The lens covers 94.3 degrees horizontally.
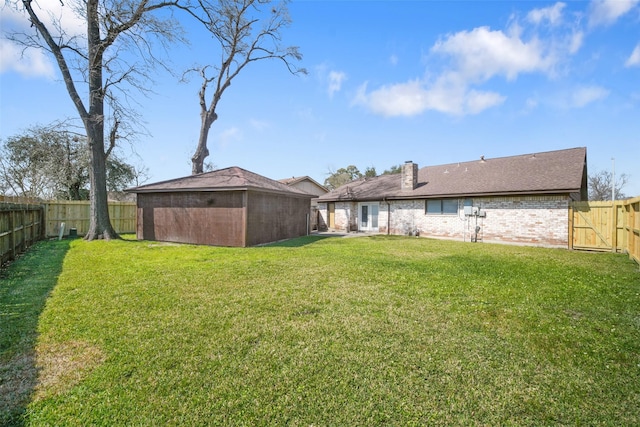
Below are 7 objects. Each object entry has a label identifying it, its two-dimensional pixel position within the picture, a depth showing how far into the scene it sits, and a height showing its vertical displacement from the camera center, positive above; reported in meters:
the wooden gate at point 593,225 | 10.73 -0.52
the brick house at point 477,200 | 12.09 +0.53
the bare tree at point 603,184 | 31.72 +2.92
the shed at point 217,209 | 11.23 +0.09
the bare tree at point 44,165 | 19.47 +3.07
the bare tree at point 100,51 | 11.59 +6.50
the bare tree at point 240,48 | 17.19 +10.10
